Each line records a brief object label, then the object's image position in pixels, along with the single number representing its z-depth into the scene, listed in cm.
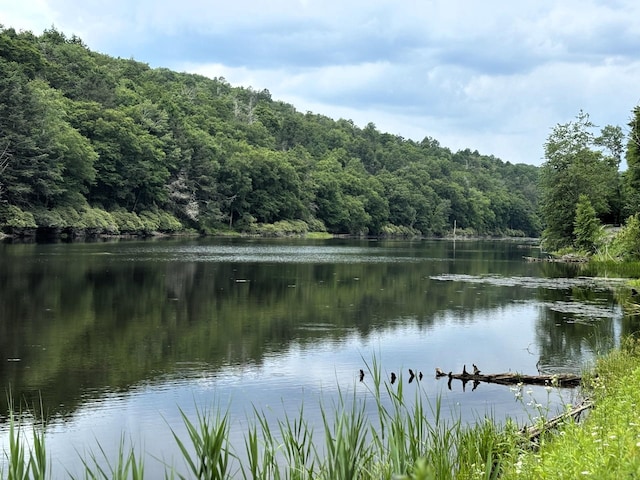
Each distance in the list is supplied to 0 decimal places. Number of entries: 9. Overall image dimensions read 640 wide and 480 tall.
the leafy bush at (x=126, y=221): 8775
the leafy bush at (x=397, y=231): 14862
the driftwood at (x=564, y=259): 5927
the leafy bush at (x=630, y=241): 4203
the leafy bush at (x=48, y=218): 7131
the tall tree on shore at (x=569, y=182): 6612
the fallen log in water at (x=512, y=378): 1412
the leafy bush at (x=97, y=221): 7894
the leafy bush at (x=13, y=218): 6662
